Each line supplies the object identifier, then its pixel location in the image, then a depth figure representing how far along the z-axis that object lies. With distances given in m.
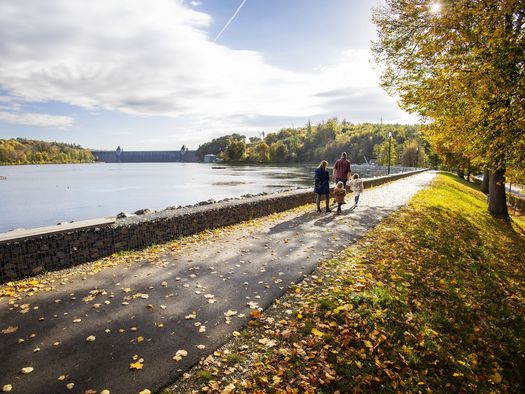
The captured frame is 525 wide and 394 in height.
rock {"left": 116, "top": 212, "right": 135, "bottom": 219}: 10.07
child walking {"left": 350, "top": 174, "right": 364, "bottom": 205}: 16.39
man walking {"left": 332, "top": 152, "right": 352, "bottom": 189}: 15.56
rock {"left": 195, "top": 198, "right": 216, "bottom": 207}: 12.90
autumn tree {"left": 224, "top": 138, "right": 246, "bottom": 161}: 153.75
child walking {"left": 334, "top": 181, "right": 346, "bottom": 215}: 13.72
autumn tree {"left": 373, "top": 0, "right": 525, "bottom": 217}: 8.88
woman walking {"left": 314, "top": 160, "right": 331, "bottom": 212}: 13.79
